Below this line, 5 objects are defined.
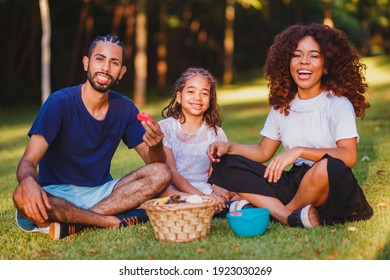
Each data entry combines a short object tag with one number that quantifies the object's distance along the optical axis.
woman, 4.30
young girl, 5.36
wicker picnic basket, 3.98
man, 4.52
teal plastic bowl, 4.12
